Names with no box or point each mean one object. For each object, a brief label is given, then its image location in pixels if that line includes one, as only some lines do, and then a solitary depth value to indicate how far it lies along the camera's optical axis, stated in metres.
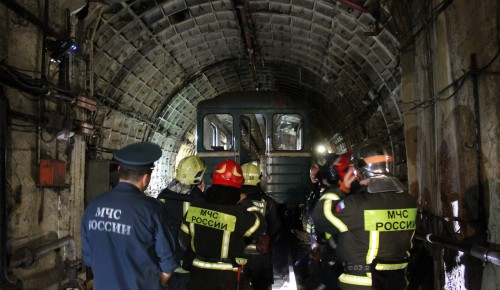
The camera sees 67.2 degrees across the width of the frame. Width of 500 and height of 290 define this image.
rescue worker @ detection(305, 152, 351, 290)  4.02
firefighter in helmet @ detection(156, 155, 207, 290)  4.02
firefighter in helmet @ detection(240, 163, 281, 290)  4.83
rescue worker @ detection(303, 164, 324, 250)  5.32
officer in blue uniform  2.75
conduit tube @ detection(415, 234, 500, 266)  3.00
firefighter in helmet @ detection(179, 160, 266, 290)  3.33
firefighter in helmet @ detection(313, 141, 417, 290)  3.09
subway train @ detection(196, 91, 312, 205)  8.92
